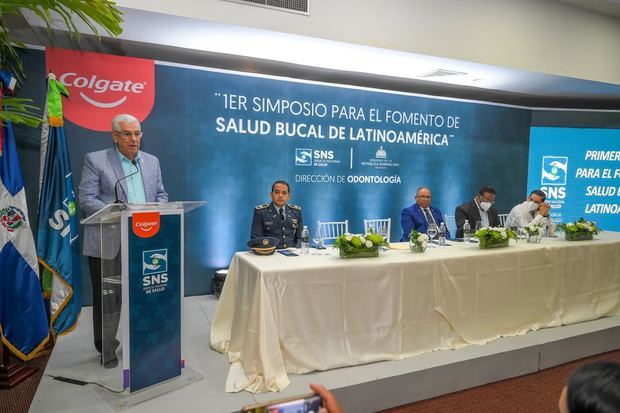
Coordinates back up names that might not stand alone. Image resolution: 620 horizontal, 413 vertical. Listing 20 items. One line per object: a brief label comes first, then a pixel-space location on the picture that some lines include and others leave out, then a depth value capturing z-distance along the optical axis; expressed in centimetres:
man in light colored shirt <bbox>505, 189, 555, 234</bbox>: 446
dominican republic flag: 282
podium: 215
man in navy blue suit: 455
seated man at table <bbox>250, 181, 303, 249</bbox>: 380
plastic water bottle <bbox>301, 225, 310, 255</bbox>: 292
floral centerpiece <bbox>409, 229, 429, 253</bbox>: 297
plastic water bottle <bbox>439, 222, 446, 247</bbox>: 344
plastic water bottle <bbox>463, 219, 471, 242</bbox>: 361
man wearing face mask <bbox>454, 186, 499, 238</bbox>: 479
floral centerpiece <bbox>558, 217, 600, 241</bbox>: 365
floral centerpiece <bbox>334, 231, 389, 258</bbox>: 272
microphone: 289
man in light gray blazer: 266
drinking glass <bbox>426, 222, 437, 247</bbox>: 347
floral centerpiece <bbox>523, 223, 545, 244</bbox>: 354
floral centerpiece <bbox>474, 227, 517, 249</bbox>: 318
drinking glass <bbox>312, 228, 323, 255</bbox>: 306
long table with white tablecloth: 242
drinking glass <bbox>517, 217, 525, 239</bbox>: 386
